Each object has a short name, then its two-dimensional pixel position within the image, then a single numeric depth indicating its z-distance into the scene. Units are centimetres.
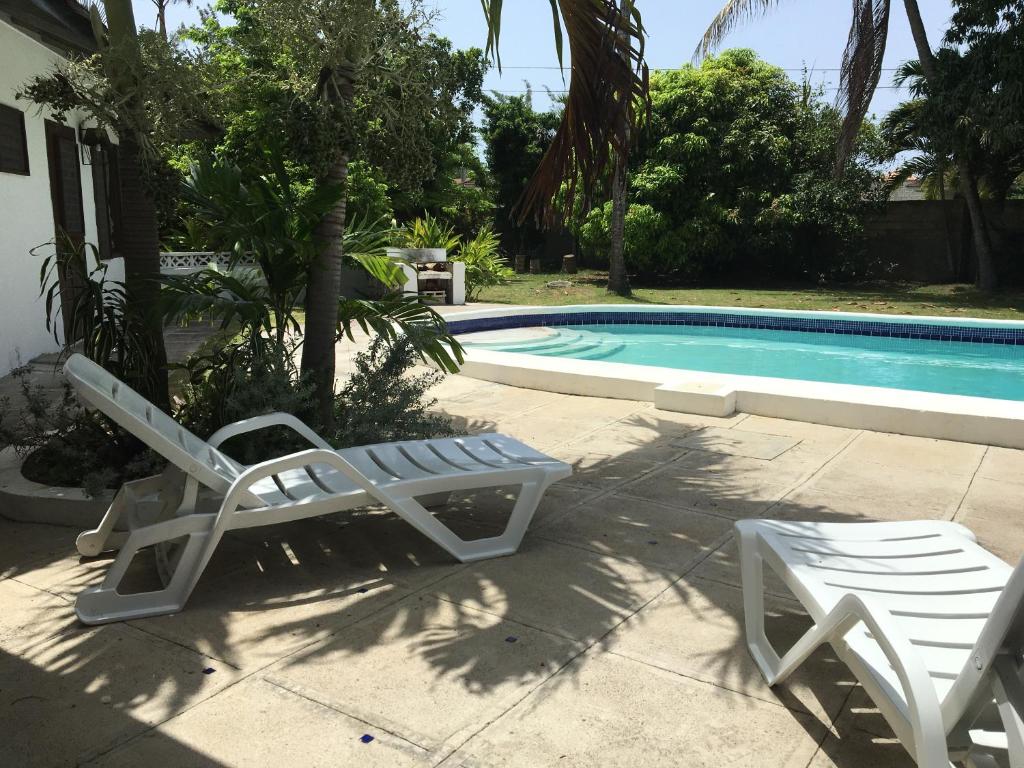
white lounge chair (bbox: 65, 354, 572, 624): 308
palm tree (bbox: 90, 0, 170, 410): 439
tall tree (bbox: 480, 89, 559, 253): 2444
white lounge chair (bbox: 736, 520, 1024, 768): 177
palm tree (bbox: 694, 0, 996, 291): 1588
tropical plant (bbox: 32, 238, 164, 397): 450
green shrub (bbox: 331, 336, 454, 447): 479
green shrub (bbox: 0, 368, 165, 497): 436
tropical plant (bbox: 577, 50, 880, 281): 1942
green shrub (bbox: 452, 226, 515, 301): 1680
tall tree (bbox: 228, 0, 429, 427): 435
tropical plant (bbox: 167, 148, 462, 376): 466
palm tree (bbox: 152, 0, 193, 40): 516
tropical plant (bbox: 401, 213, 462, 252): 1611
